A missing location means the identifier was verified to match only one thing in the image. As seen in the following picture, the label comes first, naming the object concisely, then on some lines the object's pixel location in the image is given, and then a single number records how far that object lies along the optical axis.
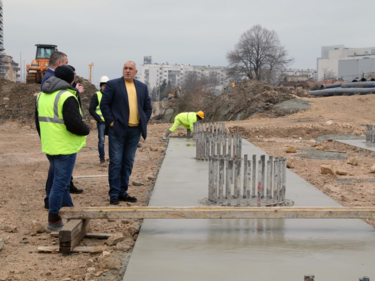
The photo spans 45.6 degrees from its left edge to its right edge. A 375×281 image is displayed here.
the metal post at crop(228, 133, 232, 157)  9.19
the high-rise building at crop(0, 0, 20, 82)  93.12
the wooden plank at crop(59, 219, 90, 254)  4.07
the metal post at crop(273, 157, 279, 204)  5.42
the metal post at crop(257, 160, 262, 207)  5.32
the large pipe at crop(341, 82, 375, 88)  33.28
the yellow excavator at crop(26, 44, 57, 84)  29.41
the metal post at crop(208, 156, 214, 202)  5.56
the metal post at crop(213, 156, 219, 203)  5.54
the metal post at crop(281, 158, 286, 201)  5.45
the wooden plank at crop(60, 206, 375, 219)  4.41
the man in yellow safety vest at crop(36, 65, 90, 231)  4.56
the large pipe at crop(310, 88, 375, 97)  31.60
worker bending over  14.43
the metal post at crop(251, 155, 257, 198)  5.58
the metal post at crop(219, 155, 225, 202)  5.49
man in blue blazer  5.69
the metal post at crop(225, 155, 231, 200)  5.47
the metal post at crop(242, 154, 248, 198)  5.37
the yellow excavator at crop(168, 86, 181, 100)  56.76
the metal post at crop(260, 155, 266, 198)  5.45
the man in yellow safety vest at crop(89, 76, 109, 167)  8.84
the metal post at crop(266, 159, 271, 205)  5.44
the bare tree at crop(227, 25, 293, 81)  63.75
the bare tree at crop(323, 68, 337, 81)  95.56
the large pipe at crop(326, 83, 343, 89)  39.16
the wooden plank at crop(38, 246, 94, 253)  4.12
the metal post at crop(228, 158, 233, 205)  5.42
